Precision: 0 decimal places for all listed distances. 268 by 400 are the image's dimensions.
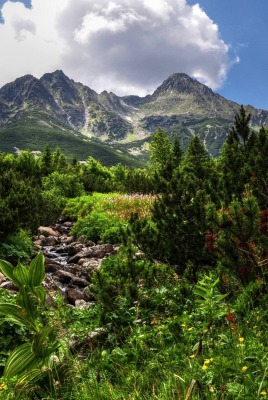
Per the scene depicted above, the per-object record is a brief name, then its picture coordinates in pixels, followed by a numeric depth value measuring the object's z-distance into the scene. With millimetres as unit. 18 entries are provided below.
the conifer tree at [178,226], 6430
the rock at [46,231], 16859
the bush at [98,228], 14328
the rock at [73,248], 12977
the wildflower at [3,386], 3639
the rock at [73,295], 7623
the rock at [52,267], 10188
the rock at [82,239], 14674
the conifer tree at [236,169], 6797
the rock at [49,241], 15094
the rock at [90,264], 10258
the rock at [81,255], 11656
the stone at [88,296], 7699
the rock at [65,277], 9276
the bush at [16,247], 10567
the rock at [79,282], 8719
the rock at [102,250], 12032
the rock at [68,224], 20133
